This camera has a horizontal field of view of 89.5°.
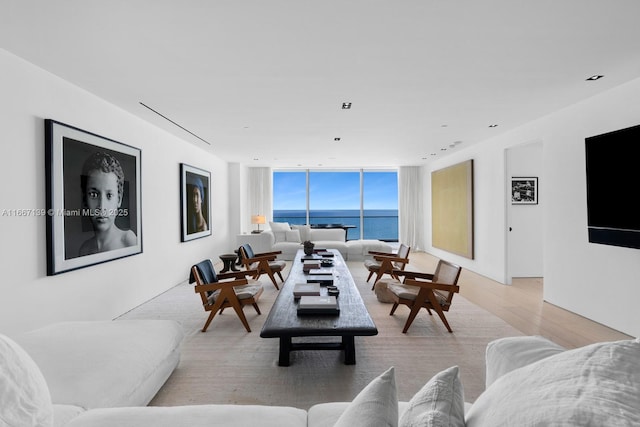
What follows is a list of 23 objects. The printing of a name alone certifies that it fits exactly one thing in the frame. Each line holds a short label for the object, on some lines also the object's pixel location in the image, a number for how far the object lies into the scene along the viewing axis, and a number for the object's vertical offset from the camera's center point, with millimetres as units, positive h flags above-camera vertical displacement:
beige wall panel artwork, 6645 +10
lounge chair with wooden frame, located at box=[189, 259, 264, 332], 3379 -920
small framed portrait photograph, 5742 +185
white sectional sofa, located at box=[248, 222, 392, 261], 7848 -800
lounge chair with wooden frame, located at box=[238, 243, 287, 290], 5051 -807
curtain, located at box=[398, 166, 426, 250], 9820 +108
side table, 6148 -973
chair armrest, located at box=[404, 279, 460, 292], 3314 -792
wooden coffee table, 2307 -846
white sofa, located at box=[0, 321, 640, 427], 652 -558
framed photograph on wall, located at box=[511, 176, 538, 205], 6021 +351
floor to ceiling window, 11281 +471
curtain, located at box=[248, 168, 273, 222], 9984 +582
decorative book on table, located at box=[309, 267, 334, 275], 4026 -782
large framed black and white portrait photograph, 2896 +143
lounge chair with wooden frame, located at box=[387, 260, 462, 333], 3357 -938
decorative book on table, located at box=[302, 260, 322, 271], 4309 -750
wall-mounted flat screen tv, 3148 +220
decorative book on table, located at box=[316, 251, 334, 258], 5543 -780
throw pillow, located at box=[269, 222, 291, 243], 8438 -534
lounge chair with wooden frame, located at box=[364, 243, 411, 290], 5168 -841
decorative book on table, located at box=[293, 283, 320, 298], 3027 -774
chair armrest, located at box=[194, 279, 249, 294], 3352 -779
